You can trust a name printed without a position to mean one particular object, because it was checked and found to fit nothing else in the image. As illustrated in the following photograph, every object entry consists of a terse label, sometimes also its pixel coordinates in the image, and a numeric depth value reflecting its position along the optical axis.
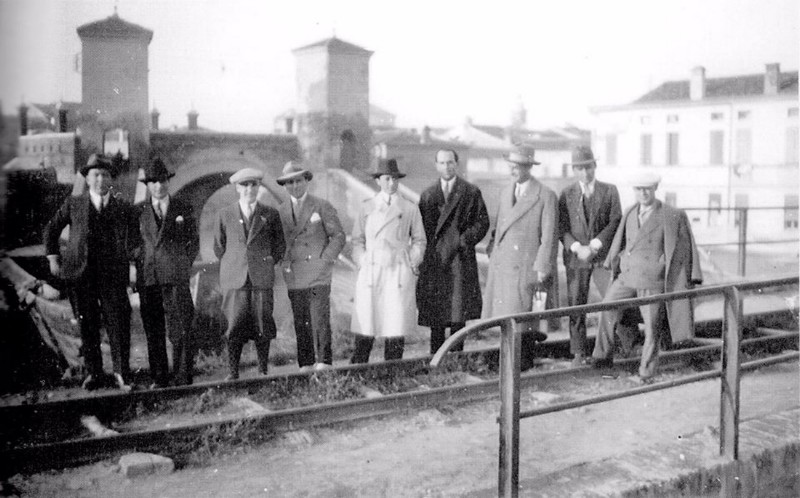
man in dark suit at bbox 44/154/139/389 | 4.94
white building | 8.82
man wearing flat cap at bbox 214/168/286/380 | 5.46
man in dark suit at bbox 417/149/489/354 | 6.04
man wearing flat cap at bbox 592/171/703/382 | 5.84
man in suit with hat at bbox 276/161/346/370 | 5.73
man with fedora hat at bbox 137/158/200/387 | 5.20
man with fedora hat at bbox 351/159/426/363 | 5.89
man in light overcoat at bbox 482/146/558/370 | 5.94
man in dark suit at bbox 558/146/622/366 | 6.12
